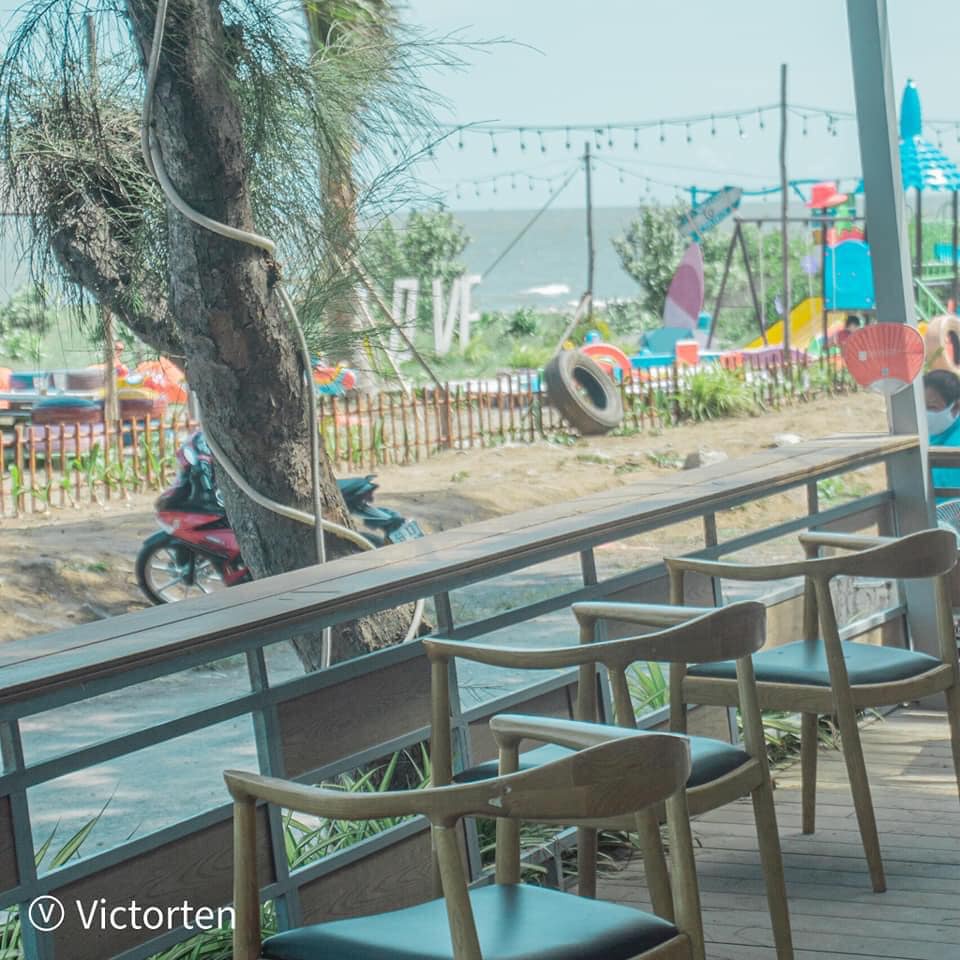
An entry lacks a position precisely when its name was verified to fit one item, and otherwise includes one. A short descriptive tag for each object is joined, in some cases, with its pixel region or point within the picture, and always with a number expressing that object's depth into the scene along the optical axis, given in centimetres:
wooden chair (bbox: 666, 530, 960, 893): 511
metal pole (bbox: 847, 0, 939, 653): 774
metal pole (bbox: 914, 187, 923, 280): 2128
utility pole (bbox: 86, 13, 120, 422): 638
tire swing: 2684
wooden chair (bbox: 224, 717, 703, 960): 267
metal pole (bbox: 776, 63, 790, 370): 3269
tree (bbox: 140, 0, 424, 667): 583
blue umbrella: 1525
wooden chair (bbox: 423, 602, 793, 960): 393
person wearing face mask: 1156
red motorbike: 1394
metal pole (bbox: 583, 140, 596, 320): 4428
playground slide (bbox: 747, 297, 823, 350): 4172
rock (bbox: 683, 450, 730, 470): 2178
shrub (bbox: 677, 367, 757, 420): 2916
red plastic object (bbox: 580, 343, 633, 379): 3187
